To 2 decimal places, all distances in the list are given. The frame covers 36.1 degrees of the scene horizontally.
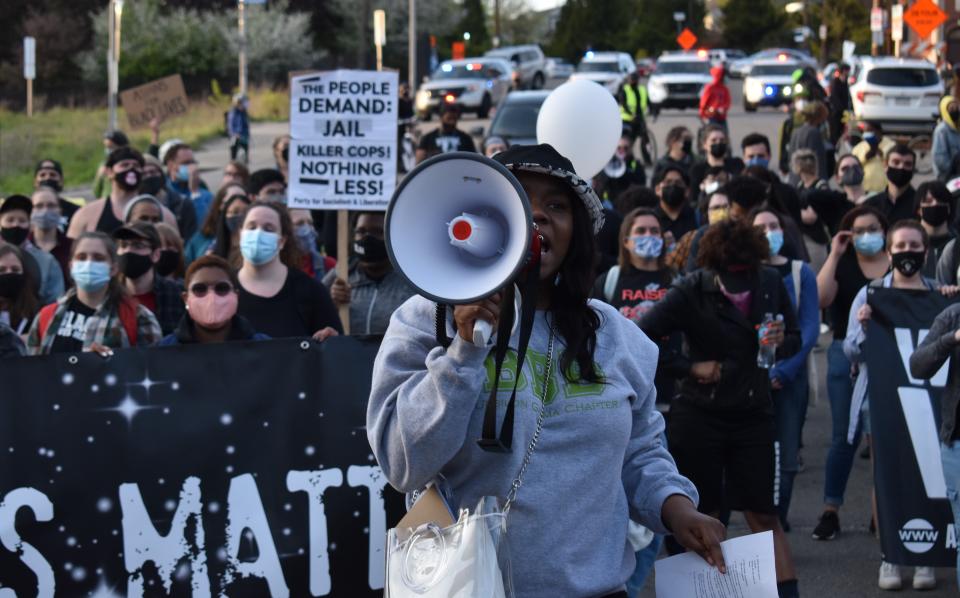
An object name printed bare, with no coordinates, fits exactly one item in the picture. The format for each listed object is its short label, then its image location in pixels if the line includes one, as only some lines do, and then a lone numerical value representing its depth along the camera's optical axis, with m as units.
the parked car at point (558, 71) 56.88
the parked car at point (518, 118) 19.59
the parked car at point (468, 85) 40.31
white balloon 5.00
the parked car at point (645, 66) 55.63
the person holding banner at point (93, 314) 6.64
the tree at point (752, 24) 75.81
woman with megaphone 2.82
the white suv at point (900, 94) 31.33
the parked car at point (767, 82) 40.28
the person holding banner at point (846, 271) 8.04
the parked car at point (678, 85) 41.12
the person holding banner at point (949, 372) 5.98
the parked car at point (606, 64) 44.91
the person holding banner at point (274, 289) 7.21
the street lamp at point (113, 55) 21.45
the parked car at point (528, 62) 51.82
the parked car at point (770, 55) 49.38
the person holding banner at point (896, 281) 7.35
